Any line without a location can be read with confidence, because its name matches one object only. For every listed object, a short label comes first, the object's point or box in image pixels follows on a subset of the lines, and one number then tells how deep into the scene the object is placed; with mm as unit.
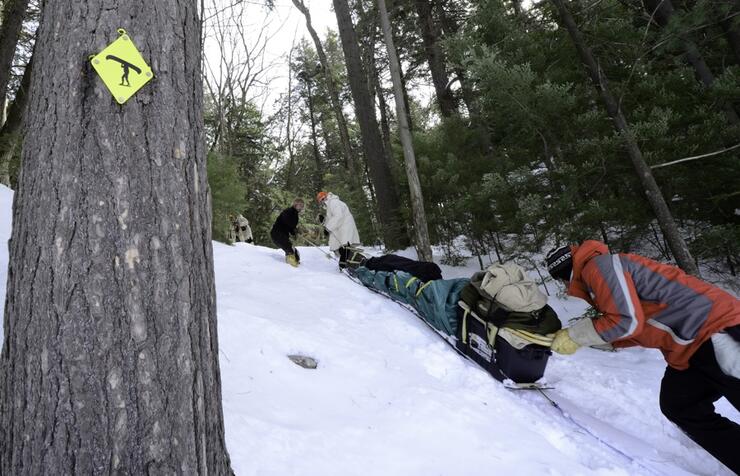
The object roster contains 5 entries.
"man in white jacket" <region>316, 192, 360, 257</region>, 8664
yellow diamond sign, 1419
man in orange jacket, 2633
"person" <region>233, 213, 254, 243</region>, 14831
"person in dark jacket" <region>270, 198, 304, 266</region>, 9172
